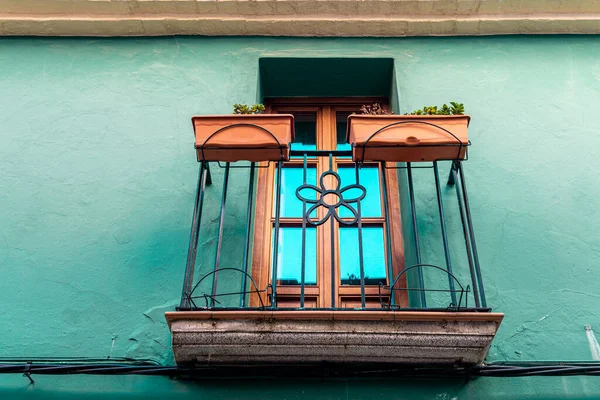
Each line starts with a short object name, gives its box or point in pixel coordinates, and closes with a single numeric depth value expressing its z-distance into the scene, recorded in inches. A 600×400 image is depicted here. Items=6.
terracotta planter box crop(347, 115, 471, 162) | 179.5
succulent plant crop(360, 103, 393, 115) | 202.2
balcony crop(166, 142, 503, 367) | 155.4
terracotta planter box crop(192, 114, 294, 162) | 180.7
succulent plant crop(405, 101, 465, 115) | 189.9
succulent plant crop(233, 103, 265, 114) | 192.9
